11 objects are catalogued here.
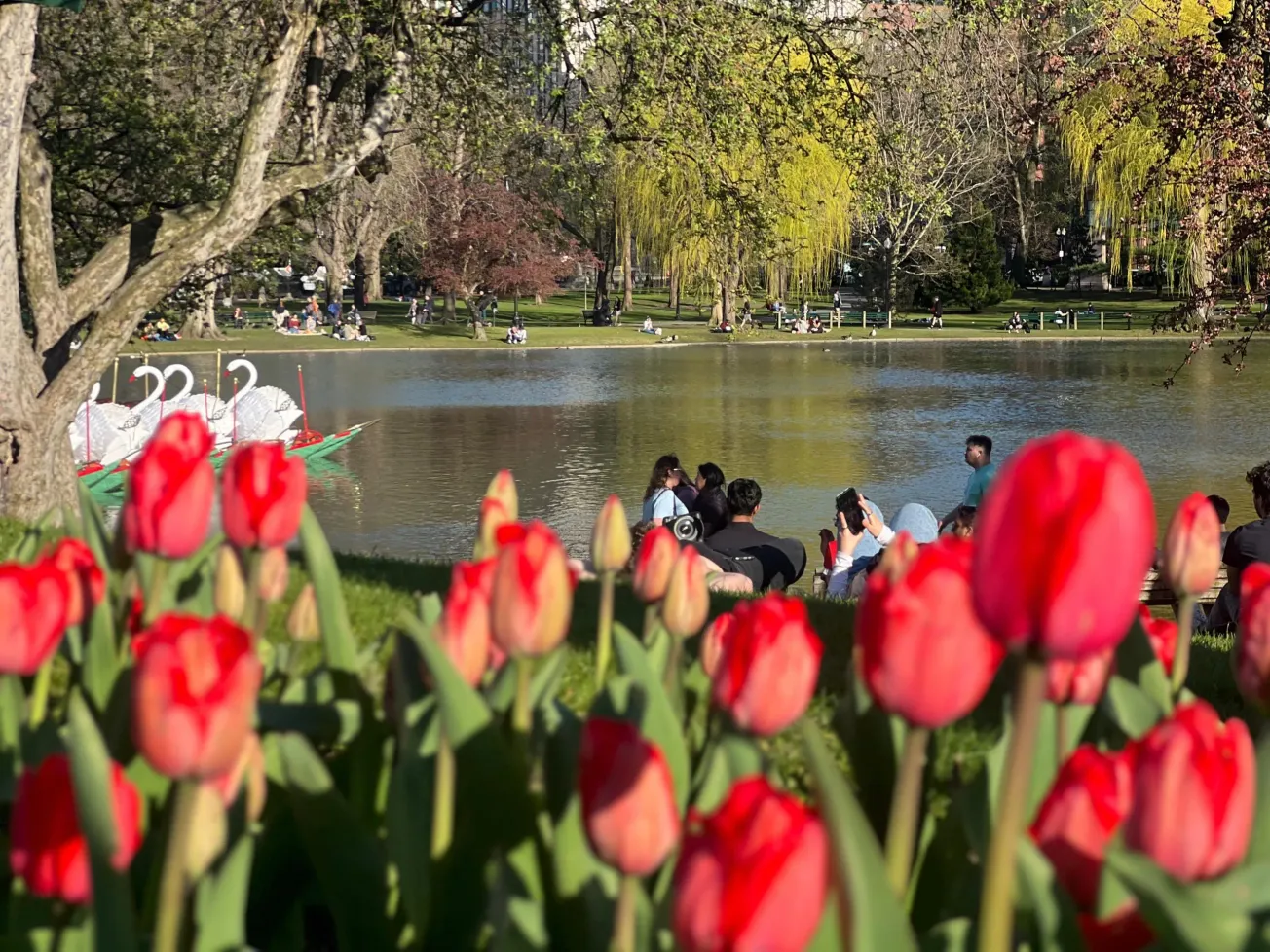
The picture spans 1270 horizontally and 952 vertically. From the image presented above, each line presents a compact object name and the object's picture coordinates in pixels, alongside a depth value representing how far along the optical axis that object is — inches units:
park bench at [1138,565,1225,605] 354.0
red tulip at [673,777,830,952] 39.6
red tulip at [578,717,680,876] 43.8
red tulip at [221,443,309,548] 57.9
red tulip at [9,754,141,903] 47.0
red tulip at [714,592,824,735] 49.4
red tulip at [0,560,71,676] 55.1
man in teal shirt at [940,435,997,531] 476.1
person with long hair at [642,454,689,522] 450.0
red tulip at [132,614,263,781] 44.8
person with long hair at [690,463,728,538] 430.9
